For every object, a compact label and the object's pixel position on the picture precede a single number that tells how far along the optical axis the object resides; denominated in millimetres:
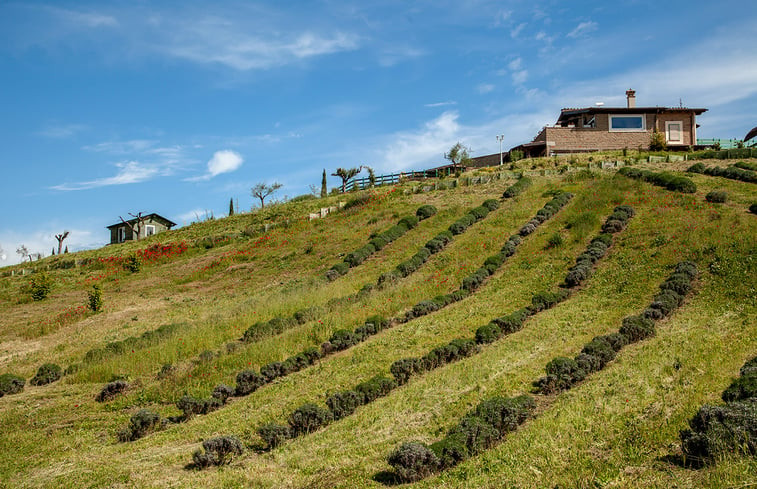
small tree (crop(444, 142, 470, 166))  61000
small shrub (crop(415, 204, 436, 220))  35844
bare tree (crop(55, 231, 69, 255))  70450
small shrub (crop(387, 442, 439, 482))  8656
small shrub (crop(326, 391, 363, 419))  12515
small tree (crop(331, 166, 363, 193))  61509
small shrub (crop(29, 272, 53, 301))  32844
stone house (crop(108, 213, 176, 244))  66688
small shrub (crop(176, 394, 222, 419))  13945
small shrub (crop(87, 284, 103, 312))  27328
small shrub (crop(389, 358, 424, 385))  14219
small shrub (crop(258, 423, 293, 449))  11211
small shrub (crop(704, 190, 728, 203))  26016
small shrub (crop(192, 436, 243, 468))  10305
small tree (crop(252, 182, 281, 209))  61281
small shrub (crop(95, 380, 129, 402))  15680
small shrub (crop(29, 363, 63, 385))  17969
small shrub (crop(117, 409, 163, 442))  12779
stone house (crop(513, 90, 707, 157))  51719
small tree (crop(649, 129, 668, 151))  48406
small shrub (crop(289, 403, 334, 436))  11883
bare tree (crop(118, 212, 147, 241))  65156
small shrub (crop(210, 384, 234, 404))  14961
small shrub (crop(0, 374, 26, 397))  17047
